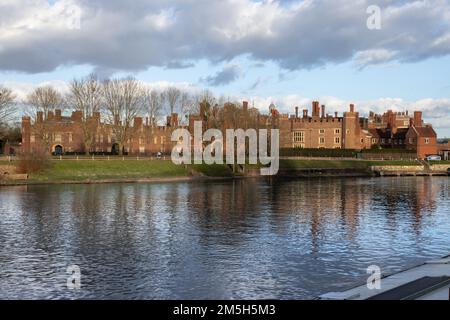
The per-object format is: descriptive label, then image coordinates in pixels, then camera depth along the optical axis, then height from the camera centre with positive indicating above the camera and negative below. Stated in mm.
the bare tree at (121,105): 86375 +7441
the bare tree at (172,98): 94188 +9297
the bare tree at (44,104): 86812 +7781
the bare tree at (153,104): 92062 +8138
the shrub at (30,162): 65750 -1345
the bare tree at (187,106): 92250 +7686
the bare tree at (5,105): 78250 +6845
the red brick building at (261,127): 87312 +4033
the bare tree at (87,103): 84312 +7725
